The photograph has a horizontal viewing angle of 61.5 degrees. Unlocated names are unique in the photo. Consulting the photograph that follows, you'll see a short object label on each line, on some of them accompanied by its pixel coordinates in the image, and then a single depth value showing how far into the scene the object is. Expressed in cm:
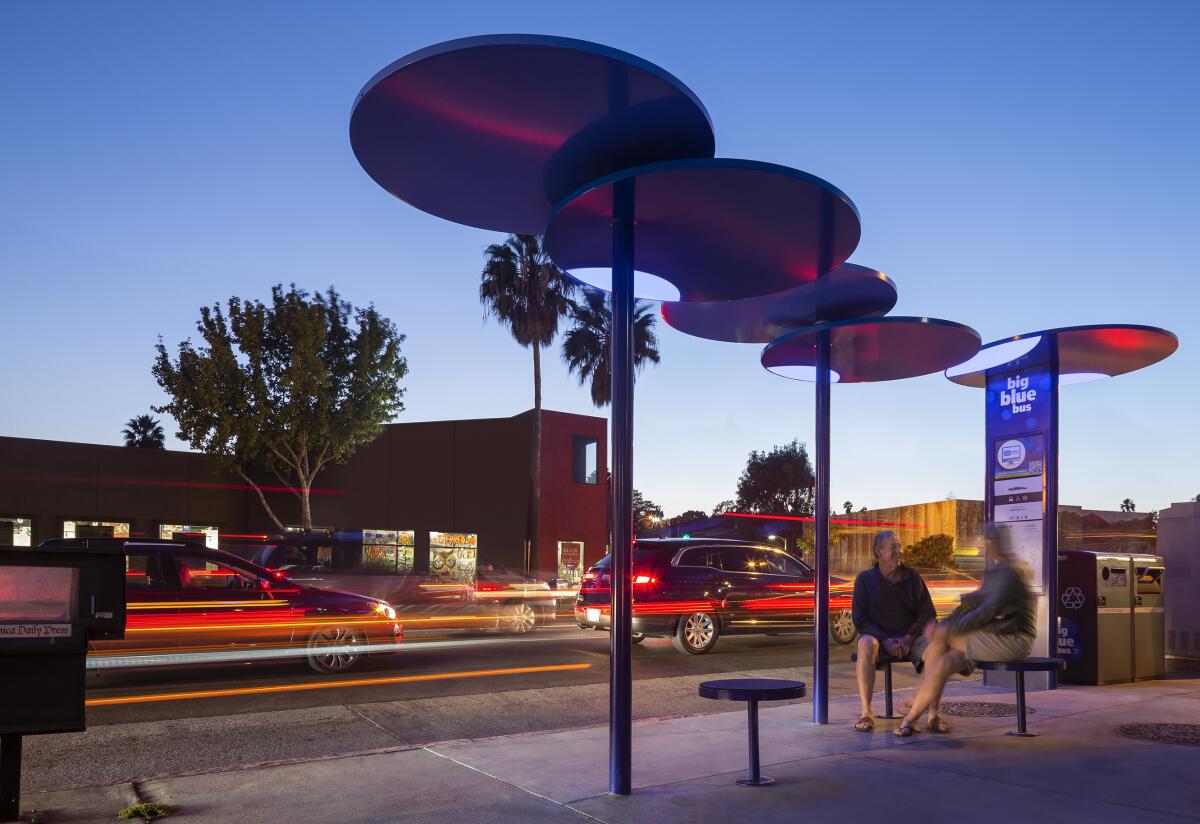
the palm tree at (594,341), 3462
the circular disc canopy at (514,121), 523
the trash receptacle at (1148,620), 1123
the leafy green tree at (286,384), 2945
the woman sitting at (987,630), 758
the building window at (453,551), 3350
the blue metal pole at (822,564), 834
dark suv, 1464
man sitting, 802
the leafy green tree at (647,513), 8273
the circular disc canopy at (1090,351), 969
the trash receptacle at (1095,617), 1081
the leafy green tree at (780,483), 7931
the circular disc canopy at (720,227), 566
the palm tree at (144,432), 8600
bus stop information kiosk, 1016
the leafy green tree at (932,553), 4325
